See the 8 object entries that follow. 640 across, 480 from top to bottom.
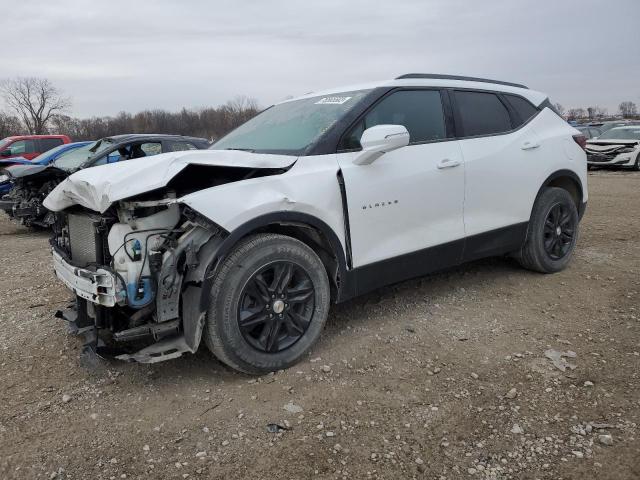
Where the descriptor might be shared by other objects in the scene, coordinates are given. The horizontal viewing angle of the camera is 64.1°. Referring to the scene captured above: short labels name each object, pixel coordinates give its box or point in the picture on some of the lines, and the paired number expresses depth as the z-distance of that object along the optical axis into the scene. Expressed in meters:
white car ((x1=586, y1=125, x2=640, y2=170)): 15.88
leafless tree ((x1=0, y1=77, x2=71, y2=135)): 69.56
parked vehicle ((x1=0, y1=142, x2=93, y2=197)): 8.99
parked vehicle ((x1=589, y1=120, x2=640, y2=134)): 20.76
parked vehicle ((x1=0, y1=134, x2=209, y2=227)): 7.10
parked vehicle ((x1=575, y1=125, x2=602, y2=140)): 20.64
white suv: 2.85
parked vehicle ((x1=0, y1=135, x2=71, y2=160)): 13.99
